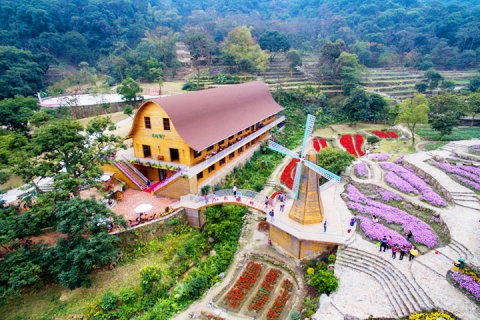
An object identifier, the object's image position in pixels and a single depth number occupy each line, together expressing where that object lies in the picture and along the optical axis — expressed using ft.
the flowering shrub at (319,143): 121.60
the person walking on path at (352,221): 63.94
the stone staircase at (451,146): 101.96
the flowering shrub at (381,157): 100.12
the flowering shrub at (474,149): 95.77
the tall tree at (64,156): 56.70
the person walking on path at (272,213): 63.82
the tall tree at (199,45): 199.21
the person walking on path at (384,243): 56.90
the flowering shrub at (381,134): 129.16
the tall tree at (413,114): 112.16
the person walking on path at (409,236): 59.88
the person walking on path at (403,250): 54.85
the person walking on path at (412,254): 54.09
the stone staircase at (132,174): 79.61
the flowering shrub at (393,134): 130.00
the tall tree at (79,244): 51.70
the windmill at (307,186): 56.29
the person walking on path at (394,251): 55.11
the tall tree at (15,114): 100.63
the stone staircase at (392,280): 45.91
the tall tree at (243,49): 191.97
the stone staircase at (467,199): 69.36
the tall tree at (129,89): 145.79
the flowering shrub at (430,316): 42.81
